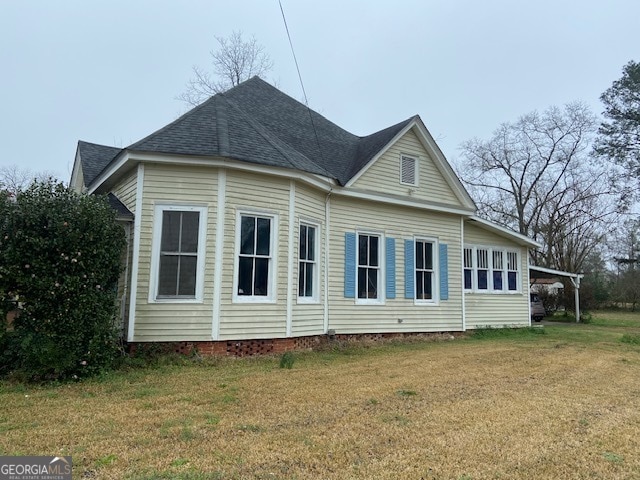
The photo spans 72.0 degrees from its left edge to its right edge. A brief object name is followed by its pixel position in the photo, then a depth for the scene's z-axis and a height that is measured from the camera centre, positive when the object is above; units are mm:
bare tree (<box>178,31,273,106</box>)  27156 +14122
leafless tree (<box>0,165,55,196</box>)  27878 +7619
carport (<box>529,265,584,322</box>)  17081 +886
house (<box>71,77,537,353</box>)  7926 +1334
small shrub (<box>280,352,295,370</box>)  7523 -1198
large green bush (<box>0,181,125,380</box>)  6004 +61
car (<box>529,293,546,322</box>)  22288 -705
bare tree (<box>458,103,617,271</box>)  32594 +8090
